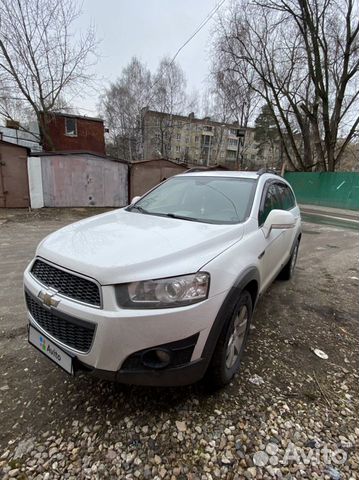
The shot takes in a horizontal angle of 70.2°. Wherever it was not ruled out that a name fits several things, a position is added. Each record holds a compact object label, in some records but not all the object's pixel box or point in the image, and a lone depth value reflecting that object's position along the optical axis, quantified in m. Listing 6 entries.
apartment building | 31.96
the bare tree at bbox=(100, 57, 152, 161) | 29.75
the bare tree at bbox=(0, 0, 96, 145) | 13.07
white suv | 1.49
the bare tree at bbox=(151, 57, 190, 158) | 29.38
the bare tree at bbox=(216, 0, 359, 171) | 15.59
